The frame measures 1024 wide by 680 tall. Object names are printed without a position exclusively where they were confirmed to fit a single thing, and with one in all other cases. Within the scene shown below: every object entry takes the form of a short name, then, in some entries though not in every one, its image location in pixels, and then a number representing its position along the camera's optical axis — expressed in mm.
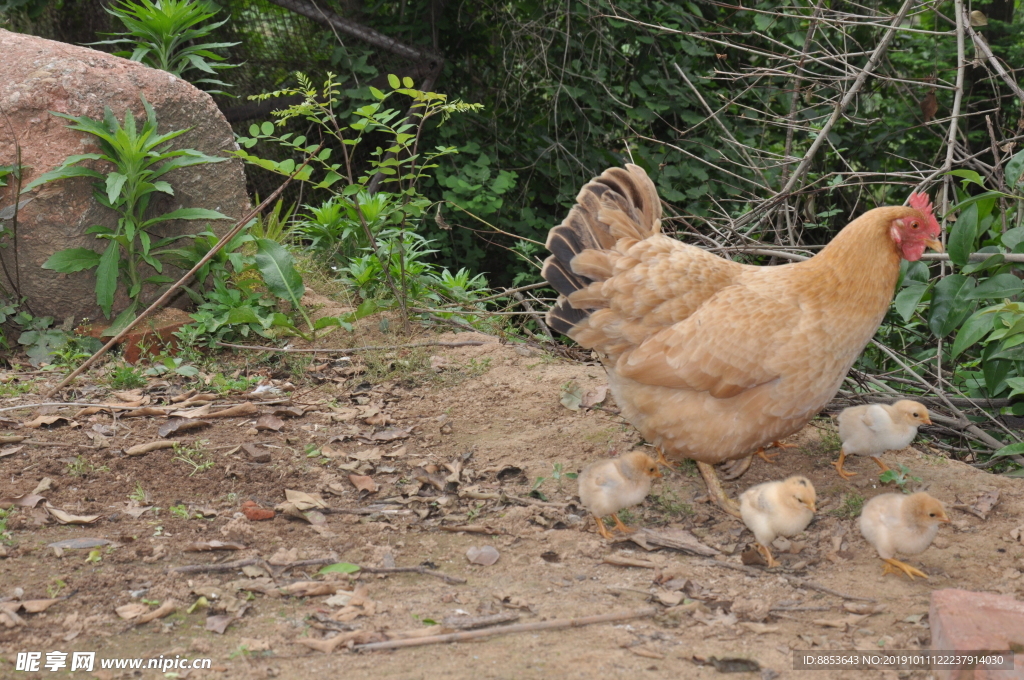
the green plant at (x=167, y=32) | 5918
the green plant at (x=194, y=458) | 4000
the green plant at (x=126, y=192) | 4906
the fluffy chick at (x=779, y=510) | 3428
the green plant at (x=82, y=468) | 3809
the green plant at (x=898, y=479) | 4008
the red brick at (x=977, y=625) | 2440
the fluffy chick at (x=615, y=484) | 3628
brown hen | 3680
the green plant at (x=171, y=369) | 5020
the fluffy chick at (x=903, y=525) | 3244
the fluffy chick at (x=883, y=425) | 3887
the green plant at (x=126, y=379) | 4844
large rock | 5117
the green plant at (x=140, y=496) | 3670
